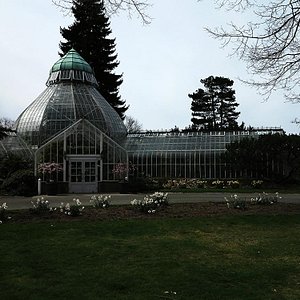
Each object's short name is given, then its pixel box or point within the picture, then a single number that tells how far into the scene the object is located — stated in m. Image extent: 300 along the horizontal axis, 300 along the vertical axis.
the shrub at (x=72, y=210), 9.09
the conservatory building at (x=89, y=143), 20.74
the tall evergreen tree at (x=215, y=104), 41.70
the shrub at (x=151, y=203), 9.69
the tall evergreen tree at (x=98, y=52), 36.08
